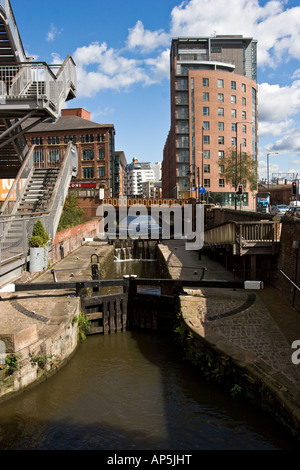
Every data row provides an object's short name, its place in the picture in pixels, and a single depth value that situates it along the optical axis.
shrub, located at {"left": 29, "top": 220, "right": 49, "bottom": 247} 14.20
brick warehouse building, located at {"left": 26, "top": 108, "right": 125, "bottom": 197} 67.62
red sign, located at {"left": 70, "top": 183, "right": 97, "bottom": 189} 59.79
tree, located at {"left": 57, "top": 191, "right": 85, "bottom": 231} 32.09
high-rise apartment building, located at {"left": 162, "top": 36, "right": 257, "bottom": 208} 69.50
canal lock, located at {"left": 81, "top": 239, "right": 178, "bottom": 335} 14.93
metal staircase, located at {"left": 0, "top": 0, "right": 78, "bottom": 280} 13.80
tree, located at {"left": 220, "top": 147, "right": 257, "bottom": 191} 51.34
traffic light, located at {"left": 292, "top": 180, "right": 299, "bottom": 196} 29.00
